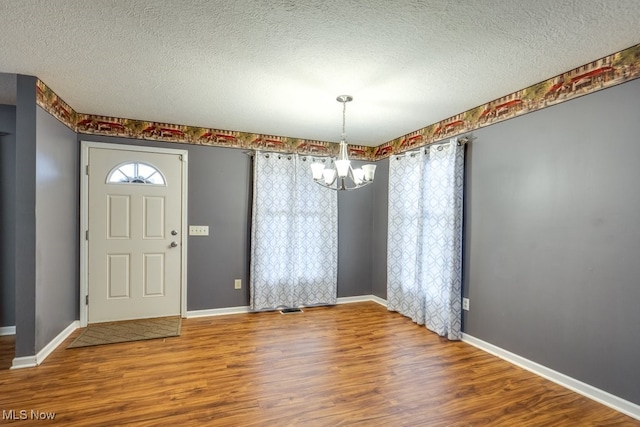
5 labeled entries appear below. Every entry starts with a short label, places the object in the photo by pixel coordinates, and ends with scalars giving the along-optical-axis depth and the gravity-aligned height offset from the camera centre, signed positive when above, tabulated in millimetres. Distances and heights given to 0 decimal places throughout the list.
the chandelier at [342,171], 2652 +374
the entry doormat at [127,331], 3107 -1351
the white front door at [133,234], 3562 -297
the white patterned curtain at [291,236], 4125 -350
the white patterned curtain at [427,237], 3275 -298
